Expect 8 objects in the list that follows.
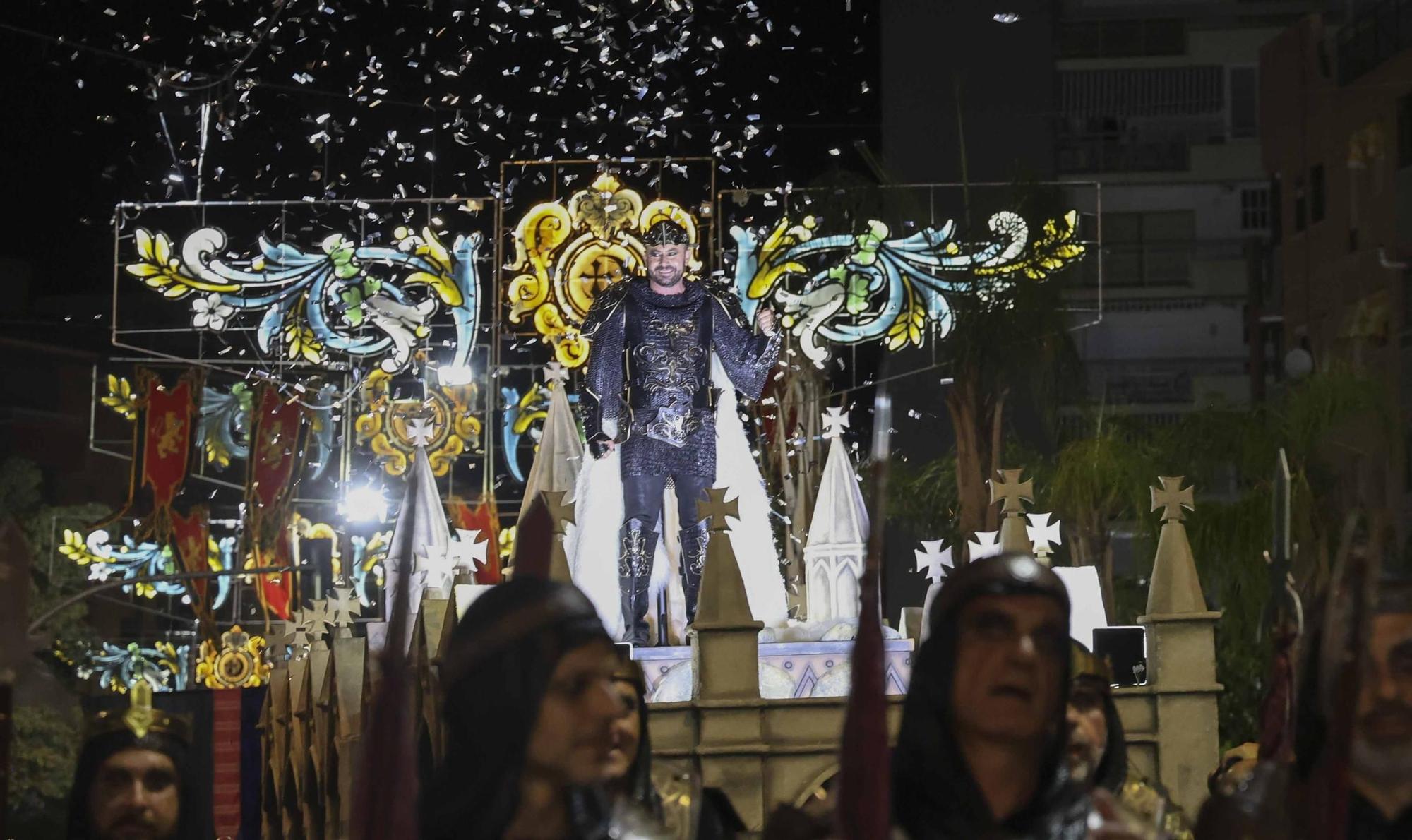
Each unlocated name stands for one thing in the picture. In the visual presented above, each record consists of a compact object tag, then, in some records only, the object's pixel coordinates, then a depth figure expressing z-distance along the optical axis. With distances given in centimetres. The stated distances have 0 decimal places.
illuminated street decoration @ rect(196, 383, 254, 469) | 2800
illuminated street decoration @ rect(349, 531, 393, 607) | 2475
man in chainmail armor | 1603
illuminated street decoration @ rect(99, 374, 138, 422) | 2822
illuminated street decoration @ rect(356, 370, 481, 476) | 2342
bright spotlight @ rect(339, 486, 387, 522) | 2470
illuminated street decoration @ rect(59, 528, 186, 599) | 2883
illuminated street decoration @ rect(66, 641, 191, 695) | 3372
